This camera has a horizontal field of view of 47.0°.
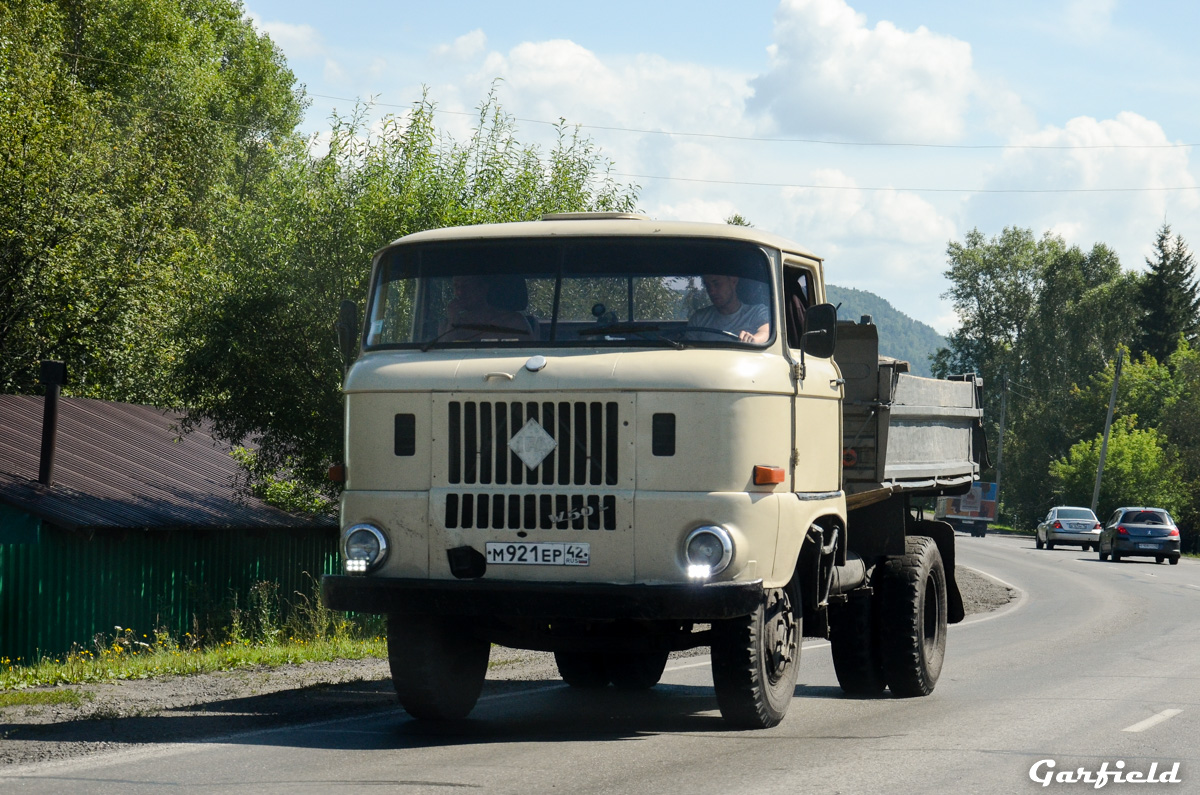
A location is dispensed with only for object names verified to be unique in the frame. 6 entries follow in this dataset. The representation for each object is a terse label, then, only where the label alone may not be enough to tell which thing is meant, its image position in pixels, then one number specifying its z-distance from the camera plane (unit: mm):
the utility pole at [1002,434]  79125
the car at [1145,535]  39625
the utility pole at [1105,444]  63700
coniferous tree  78812
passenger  7898
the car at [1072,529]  51781
